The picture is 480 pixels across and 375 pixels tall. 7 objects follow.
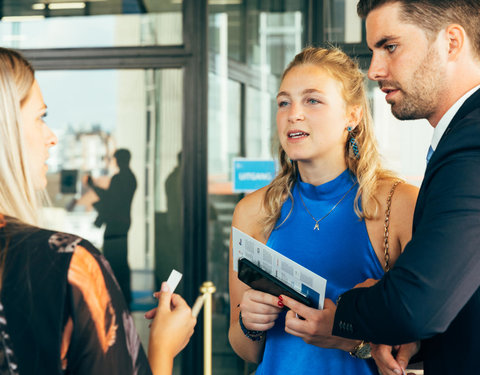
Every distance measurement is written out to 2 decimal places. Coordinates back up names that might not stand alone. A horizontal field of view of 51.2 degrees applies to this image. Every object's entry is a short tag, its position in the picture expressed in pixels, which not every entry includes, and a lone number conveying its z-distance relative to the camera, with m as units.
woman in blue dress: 1.57
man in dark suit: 0.98
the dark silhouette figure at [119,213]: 3.74
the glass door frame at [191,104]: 3.55
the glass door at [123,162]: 3.69
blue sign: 3.59
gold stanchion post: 2.54
